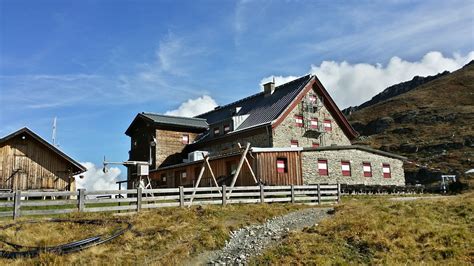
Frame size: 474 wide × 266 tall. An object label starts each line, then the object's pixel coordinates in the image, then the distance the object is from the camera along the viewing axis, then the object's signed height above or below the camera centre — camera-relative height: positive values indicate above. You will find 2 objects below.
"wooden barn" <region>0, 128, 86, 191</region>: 29.72 +2.35
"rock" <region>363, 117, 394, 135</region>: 94.46 +13.65
